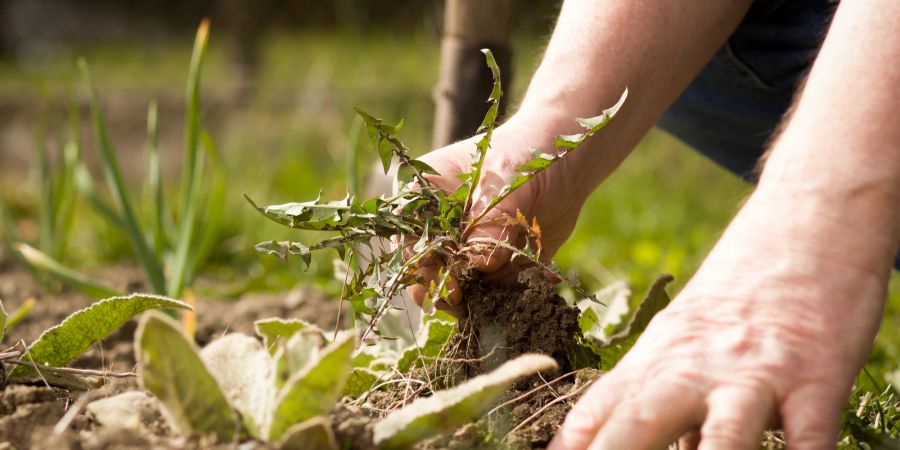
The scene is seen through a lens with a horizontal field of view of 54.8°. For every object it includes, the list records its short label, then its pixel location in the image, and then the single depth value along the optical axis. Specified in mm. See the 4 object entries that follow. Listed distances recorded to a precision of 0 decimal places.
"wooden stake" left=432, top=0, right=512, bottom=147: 1911
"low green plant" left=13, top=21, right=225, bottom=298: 1856
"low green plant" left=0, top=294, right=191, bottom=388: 1050
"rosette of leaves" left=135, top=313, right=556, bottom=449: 764
